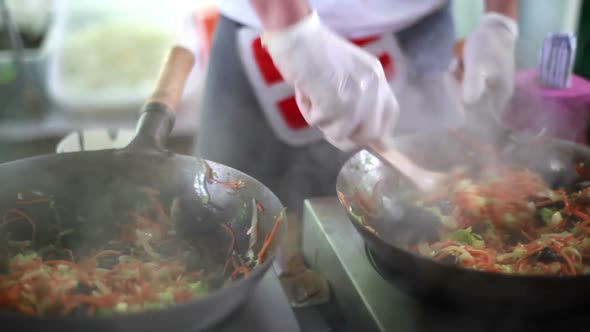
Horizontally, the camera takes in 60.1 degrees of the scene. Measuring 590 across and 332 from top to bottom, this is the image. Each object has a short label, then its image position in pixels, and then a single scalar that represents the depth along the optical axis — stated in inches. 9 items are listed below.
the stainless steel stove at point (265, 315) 35.0
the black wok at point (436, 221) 31.5
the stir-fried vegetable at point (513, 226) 39.8
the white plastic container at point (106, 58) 135.3
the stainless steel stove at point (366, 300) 36.5
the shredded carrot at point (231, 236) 40.1
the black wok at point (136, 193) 39.2
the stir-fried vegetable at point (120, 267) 32.2
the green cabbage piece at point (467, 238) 44.2
